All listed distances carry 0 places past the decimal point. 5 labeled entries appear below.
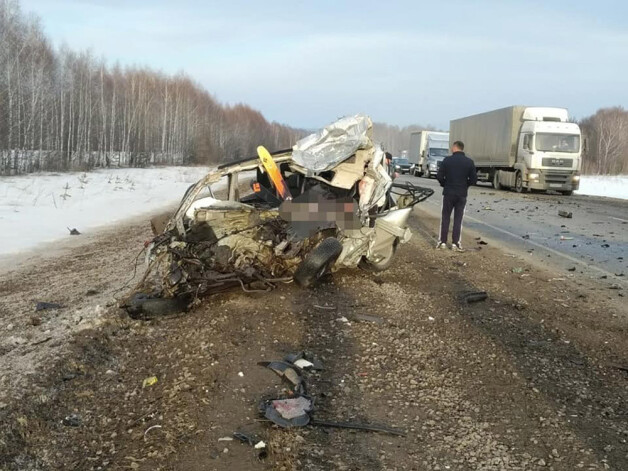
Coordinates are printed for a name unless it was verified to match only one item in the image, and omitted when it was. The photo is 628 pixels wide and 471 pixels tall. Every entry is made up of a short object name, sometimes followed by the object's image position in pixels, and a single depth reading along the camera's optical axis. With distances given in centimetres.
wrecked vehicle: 578
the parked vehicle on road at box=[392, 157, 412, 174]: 5191
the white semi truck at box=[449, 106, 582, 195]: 2411
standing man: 995
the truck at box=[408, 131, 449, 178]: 4191
